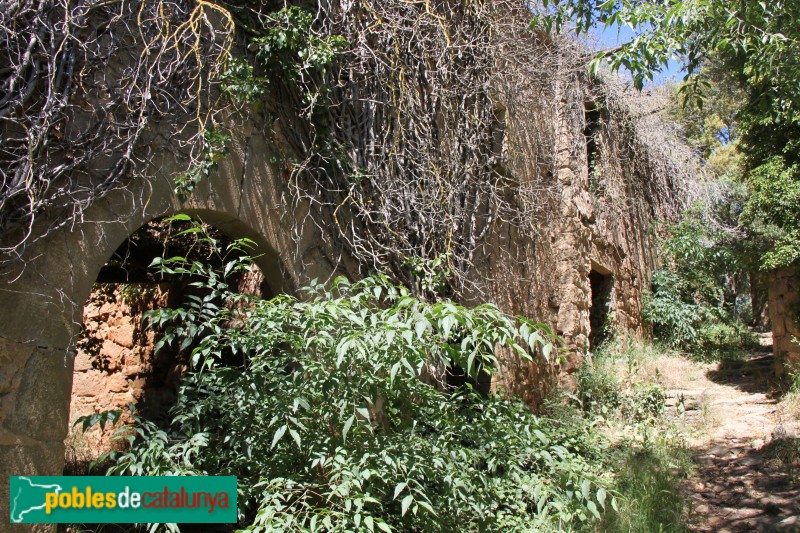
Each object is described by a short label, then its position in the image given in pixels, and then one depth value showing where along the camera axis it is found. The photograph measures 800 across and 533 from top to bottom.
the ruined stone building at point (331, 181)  2.53
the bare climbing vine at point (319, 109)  2.54
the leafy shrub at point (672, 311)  8.97
